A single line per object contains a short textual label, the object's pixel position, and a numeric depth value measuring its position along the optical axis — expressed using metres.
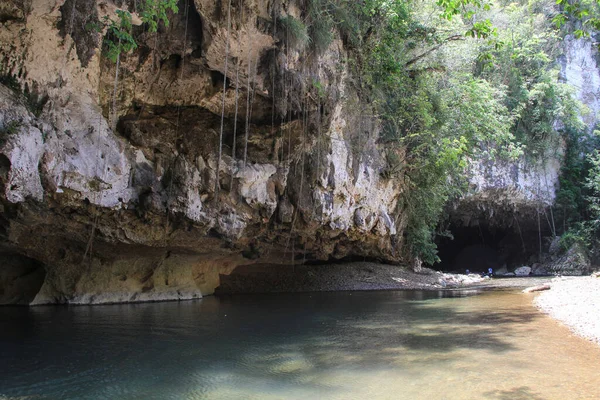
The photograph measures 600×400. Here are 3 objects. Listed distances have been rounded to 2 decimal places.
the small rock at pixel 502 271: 34.86
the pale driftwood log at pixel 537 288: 18.14
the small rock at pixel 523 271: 31.90
